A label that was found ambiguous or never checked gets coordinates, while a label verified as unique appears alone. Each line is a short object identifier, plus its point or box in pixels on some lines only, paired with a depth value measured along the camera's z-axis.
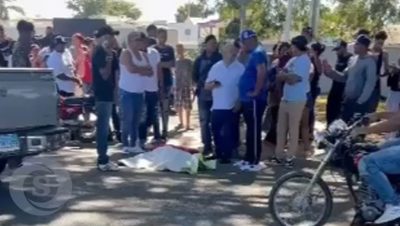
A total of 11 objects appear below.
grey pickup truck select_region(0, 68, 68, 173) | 8.00
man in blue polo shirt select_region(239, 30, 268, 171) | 10.36
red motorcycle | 12.59
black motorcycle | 6.82
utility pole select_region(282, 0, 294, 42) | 21.50
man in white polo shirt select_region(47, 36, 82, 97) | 13.17
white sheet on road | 10.31
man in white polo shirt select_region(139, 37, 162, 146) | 11.97
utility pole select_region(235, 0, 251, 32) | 12.33
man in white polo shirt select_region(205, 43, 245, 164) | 10.78
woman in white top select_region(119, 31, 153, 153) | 11.15
